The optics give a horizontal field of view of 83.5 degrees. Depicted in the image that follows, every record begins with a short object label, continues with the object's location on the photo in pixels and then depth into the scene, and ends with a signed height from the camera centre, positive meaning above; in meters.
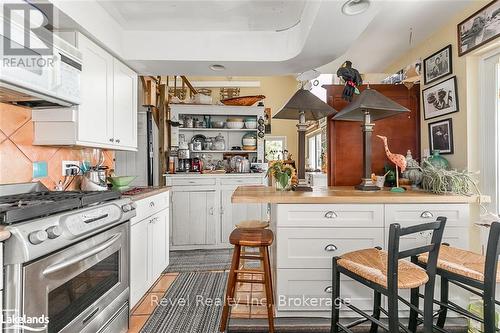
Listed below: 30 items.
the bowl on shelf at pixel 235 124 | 4.46 +0.70
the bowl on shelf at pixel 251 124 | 4.51 +0.70
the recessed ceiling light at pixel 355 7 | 1.89 +1.11
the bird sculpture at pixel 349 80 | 2.61 +0.83
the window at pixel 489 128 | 2.25 +0.32
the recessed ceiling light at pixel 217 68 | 2.95 +1.07
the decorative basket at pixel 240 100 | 4.44 +1.08
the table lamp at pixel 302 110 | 2.40 +0.51
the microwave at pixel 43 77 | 1.42 +0.51
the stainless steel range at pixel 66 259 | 1.19 -0.47
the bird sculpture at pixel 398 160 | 2.39 +0.06
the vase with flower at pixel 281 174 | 2.38 -0.05
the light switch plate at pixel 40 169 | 1.98 +0.00
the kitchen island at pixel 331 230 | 2.05 -0.46
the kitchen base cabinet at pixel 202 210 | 4.00 -0.61
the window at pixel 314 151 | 6.86 +0.42
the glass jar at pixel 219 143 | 4.50 +0.40
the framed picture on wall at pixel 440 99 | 2.52 +0.66
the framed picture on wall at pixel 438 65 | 2.58 +0.99
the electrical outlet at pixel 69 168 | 2.26 +0.00
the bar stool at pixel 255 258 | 1.94 -0.68
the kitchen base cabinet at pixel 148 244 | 2.31 -0.71
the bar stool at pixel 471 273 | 1.41 -0.58
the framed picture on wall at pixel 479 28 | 2.08 +1.11
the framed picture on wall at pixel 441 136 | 2.59 +0.30
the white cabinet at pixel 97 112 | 2.00 +0.46
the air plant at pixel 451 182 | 2.16 -0.12
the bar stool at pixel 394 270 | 1.40 -0.57
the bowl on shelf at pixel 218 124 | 4.49 +0.71
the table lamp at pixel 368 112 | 2.27 +0.48
